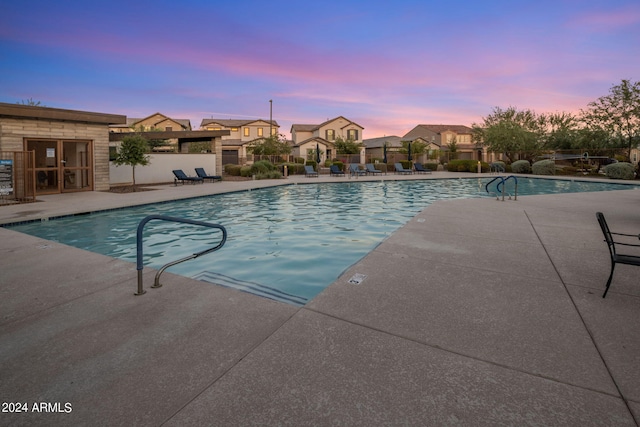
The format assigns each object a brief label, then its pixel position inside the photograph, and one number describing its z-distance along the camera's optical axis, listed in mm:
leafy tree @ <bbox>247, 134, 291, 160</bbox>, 44156
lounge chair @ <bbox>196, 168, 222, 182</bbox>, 21369
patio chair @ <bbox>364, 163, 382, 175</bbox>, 29144
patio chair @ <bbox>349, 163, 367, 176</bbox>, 27312
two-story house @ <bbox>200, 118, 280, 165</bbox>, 63875
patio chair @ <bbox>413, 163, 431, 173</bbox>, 31047
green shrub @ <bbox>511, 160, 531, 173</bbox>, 32938
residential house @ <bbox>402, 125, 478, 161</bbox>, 64850
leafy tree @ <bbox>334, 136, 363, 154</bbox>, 50844
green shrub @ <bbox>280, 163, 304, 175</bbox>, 30844
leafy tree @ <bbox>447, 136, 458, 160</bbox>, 55062
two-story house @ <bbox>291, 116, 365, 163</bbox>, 53500
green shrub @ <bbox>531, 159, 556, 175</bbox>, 30641
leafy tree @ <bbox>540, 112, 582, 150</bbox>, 37125
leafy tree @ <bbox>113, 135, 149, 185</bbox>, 16703
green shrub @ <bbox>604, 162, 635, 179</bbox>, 25828
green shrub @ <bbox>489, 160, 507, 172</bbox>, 32094
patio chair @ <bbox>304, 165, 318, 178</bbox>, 27158
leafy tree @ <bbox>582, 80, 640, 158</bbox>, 28875
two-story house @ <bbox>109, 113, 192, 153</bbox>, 59094
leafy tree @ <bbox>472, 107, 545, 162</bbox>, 36750
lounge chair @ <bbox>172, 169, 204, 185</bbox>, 19562
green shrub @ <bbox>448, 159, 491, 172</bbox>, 33906
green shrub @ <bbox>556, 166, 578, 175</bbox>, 32203
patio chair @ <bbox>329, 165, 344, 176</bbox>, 28094
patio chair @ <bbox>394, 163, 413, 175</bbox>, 29850
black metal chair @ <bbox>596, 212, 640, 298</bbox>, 3629
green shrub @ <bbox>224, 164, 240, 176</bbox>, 29661
